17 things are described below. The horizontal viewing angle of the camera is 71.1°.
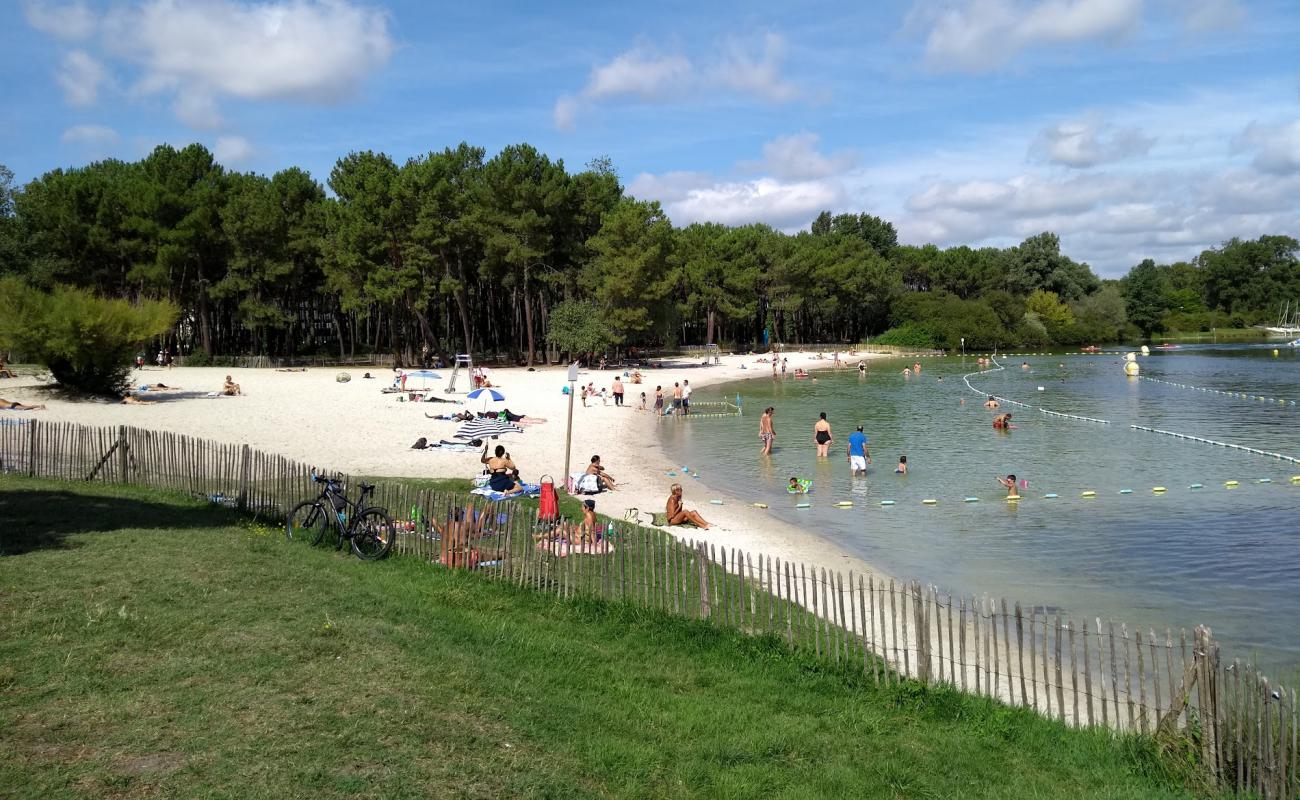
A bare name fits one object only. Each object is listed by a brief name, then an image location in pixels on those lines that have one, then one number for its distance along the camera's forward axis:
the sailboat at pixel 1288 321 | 151.25
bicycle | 13.09
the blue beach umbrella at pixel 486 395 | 34.63
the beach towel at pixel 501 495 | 18.76
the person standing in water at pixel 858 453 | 26.61
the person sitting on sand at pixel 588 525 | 12.31
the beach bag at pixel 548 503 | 15.66
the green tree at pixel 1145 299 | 139.00
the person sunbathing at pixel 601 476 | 21.64
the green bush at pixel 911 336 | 111.25
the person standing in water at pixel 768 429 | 31.28
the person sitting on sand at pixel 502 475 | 19.34
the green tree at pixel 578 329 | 65.31
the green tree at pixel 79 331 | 34.62
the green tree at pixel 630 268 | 65.31
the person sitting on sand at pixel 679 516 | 18.89
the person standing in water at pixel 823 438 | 30.05
